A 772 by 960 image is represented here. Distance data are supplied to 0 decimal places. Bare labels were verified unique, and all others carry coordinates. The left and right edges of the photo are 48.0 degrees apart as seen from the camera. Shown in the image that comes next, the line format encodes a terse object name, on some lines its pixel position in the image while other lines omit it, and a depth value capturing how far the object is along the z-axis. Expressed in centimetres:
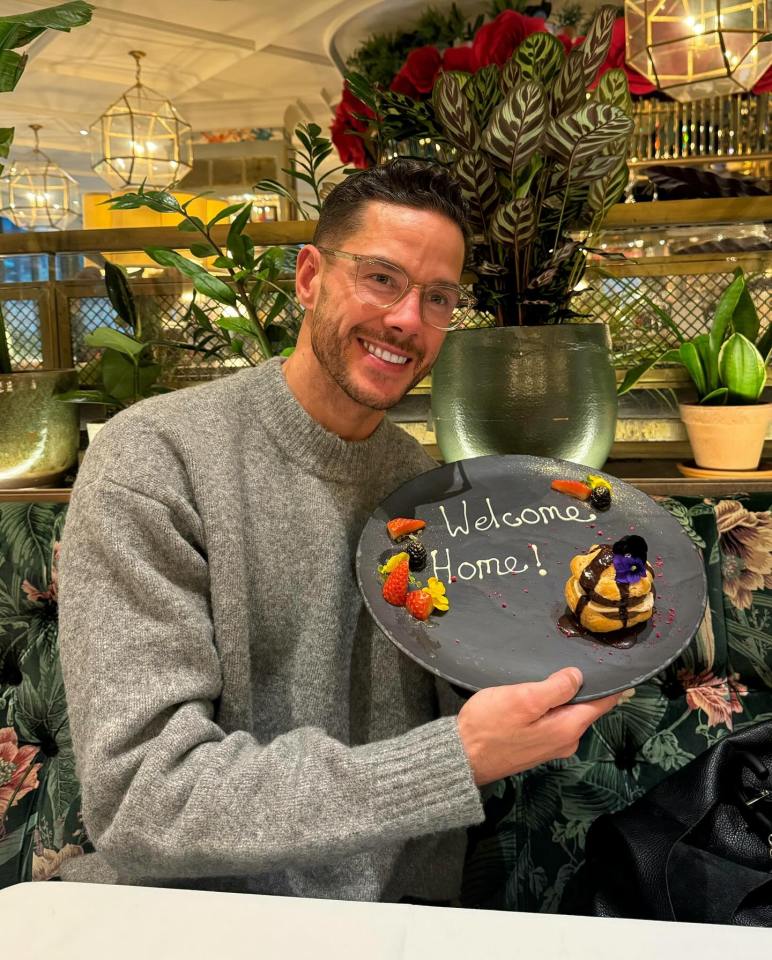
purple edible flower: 91
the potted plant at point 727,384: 137
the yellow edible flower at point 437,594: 98
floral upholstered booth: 121
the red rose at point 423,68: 141
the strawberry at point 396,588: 97
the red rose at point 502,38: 134
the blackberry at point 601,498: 111
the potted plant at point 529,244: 119
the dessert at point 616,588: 92
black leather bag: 91
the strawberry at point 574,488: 113
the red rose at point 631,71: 255
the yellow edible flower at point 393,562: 100
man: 83
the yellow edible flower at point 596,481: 112
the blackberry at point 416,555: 102
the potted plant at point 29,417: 144
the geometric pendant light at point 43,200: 634
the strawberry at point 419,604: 97
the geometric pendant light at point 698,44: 205
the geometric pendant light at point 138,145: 472
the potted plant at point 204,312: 145
